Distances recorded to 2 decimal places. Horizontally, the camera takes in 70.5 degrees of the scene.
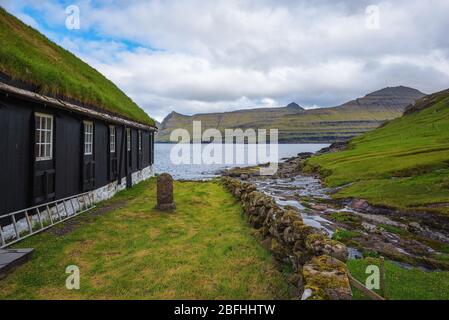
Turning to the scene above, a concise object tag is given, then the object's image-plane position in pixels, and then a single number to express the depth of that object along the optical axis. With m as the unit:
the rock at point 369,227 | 18.65
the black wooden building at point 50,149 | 12.02
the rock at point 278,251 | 11.48
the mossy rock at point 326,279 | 6.86
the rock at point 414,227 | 18.98
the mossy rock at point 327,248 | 8.80
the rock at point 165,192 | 19.67
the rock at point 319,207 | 24.94
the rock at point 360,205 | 25.18
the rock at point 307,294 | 6.92
